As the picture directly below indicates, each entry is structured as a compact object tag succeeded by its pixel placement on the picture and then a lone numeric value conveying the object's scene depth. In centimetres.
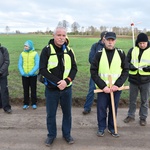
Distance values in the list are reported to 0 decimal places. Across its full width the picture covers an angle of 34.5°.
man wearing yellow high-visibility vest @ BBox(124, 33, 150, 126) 546
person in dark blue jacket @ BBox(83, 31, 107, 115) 581
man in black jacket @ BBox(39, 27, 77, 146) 428
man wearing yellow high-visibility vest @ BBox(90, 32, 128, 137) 476
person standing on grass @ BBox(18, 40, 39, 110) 656
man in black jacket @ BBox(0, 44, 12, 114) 622
